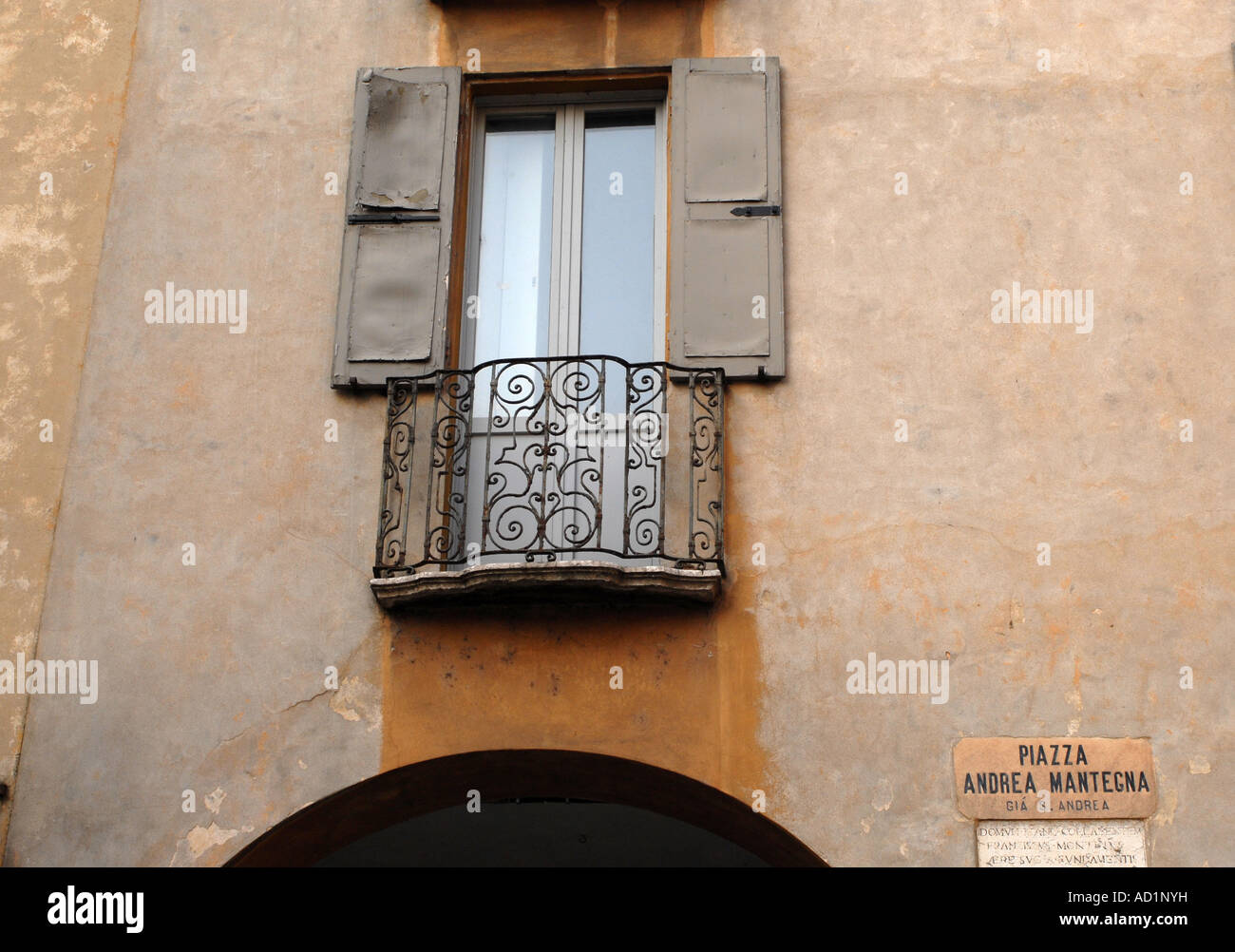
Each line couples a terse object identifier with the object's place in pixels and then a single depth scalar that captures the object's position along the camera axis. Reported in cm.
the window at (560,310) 723
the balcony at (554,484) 694
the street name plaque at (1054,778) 662
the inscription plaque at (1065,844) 655
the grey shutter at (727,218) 753
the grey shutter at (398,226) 764
